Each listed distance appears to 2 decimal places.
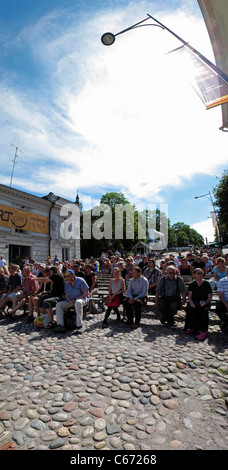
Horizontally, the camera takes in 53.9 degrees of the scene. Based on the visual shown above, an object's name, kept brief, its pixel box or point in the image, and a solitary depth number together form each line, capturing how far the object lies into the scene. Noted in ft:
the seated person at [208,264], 35.95
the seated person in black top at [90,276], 27.78
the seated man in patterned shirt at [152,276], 27.23
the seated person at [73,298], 19.94
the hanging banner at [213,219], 87.39
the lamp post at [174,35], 16.05
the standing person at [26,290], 25.06
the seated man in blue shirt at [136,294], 20.78
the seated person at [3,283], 27.76
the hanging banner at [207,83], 15.71
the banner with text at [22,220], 67.20
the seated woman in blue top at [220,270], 24.69
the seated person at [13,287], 25.68
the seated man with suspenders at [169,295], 20.54
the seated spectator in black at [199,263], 32.22
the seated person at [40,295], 22.96
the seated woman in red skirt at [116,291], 22.09
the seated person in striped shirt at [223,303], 18.80
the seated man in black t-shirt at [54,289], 21.48
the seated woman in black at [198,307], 17.88
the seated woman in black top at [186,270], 30.27
